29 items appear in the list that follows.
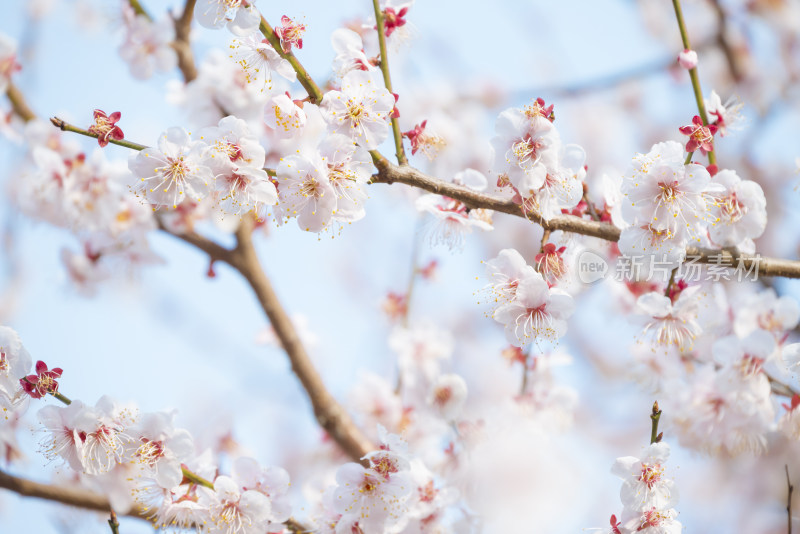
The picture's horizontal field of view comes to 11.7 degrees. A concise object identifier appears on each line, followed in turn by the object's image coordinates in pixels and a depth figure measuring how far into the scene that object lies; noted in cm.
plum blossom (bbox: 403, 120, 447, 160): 129
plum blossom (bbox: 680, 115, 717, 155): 128
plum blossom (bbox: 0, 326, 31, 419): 128
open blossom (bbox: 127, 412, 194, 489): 129
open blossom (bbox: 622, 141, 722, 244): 128
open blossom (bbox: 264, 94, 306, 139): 127
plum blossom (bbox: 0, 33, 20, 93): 143
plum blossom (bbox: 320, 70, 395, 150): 126
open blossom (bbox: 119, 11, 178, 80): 143
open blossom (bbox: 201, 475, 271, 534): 129
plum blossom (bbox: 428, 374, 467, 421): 139
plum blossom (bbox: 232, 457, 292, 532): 130
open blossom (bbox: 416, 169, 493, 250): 129
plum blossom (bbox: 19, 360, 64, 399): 128
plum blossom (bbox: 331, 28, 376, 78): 128
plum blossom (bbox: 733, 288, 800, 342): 136
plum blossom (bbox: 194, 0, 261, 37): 126
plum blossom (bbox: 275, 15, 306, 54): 126
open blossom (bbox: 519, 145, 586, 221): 128
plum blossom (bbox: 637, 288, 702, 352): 131
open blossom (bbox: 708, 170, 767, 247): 130
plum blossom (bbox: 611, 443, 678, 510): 128
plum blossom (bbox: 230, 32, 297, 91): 127
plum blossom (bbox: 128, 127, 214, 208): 127
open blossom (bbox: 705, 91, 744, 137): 130
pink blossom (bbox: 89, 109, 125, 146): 126
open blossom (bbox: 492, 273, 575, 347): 128
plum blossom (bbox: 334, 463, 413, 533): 130
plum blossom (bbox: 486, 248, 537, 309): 129
